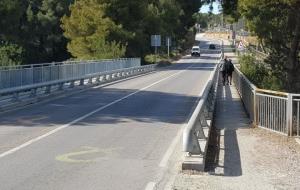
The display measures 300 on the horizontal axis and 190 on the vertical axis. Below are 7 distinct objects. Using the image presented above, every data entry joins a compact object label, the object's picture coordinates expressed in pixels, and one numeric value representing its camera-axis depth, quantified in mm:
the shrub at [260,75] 25456
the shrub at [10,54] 35425
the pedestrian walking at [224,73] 37719
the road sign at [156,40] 88225
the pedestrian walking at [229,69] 37591
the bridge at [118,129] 10102
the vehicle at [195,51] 119075
